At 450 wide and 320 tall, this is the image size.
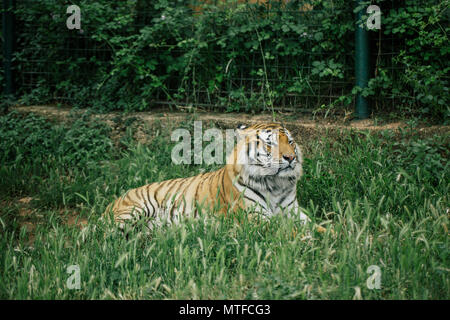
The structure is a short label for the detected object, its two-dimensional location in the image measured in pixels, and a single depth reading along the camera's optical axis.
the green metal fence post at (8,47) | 6.86
